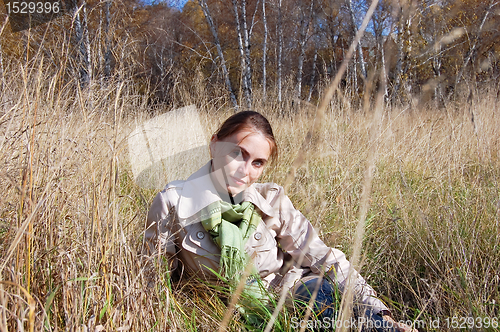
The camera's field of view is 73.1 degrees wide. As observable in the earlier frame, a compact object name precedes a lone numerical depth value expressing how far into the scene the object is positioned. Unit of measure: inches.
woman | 48.7
